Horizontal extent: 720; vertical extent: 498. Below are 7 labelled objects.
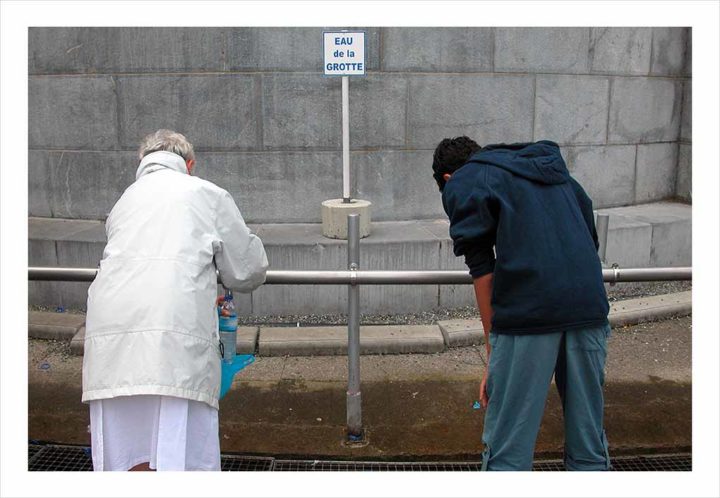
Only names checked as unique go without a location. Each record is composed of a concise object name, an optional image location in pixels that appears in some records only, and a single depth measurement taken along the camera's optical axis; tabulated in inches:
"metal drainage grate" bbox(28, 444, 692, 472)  142.9
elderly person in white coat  94.7
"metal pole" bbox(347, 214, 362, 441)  137.9
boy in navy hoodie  95.7
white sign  230.4
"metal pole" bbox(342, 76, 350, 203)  236.8
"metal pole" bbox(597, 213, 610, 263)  150.7
